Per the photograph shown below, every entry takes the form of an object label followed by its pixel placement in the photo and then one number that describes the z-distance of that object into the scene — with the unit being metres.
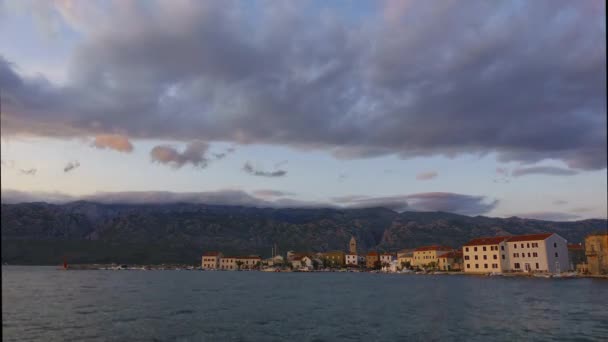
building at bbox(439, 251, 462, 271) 177.88
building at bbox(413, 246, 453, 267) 191.25
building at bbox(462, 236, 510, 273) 144.12
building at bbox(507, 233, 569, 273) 136.00
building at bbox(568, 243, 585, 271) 153.88
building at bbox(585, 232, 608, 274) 124.74
